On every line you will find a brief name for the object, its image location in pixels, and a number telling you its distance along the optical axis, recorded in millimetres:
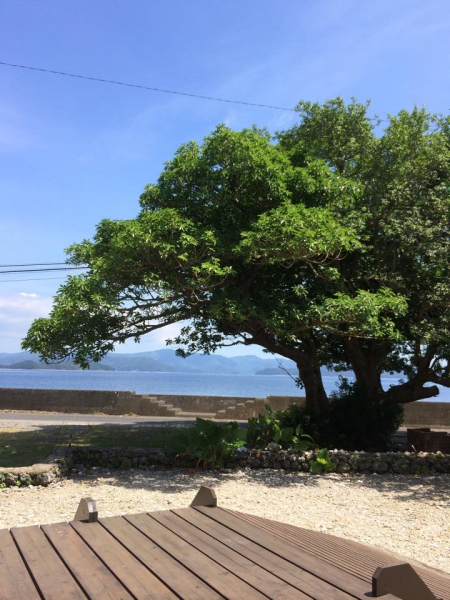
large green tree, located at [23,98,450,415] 11125
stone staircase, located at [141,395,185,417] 23547
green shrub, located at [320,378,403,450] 14023
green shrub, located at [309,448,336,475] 11688
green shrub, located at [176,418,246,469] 11703
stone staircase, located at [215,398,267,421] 22688
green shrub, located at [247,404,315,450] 12523
